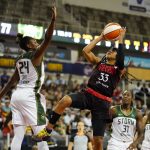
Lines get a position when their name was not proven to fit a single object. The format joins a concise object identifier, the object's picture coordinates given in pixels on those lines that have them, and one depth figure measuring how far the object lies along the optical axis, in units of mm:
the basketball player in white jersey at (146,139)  10117
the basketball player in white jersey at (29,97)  6734
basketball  7344
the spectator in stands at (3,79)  18312
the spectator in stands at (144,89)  19469
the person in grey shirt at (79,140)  10688
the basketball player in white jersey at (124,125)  8623
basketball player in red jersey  7277
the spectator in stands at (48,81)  19597
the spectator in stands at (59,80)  20556
